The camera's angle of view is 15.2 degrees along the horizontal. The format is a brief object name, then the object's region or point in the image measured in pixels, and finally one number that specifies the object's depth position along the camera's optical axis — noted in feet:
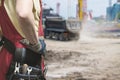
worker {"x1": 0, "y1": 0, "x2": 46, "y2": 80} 10.12
